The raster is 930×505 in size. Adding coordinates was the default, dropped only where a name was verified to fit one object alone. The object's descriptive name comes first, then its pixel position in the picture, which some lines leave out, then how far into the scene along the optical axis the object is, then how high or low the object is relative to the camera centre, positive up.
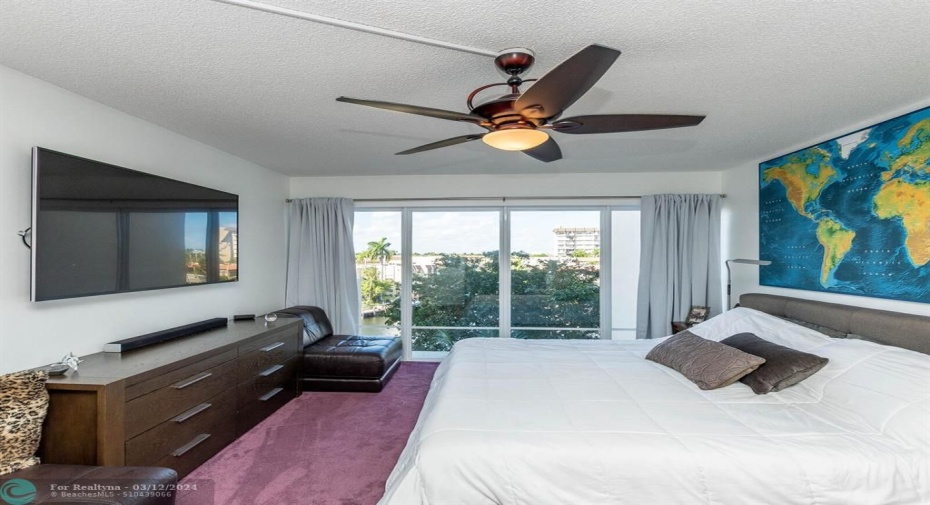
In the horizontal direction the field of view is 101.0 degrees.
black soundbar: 2.41 -0.60
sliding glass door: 4.65 -0.23
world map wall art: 2.38 +0.31
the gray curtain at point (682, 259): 4.28 -0.04
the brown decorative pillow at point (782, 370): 2.11 -0.63
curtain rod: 4.56 +0.67
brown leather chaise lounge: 3.70 -1.13
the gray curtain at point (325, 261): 4.62 -0.11
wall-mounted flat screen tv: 2.05 +0.14
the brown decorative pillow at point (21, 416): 1.67 -0.75
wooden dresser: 1.85 -0.86
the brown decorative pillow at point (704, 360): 2.19 -0.65
